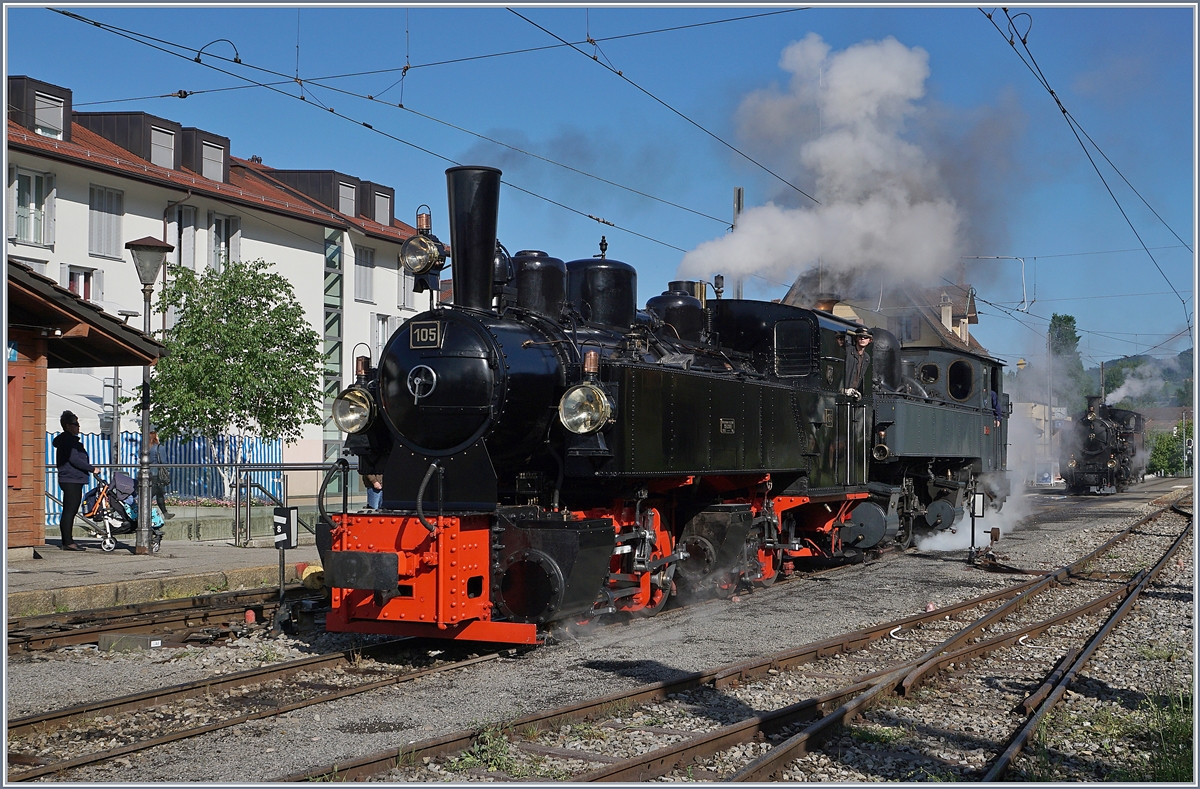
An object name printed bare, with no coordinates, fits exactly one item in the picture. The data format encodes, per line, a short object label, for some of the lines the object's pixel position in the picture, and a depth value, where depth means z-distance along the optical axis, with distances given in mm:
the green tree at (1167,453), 63969
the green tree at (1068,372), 58031
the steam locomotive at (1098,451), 38281
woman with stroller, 13523
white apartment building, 25312
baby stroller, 14759
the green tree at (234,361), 22625
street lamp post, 13133
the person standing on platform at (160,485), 15102
